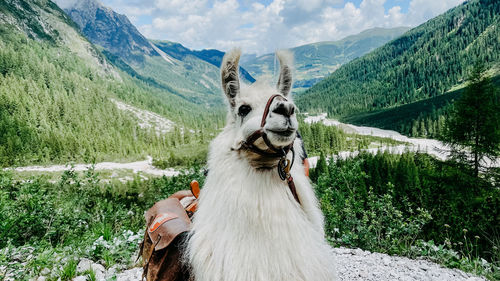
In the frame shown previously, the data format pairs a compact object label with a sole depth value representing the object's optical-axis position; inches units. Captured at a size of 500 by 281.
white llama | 70.4
